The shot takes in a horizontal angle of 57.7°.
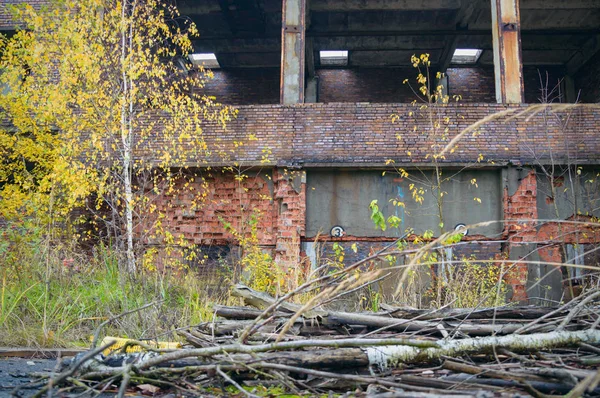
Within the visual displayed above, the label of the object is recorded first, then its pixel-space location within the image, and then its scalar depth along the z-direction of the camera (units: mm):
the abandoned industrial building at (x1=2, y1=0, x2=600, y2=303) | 10617
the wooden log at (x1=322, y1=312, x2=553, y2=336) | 3041
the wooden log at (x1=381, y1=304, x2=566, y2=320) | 3293
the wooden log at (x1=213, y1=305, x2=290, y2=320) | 3494
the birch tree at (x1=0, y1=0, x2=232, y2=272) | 9531
